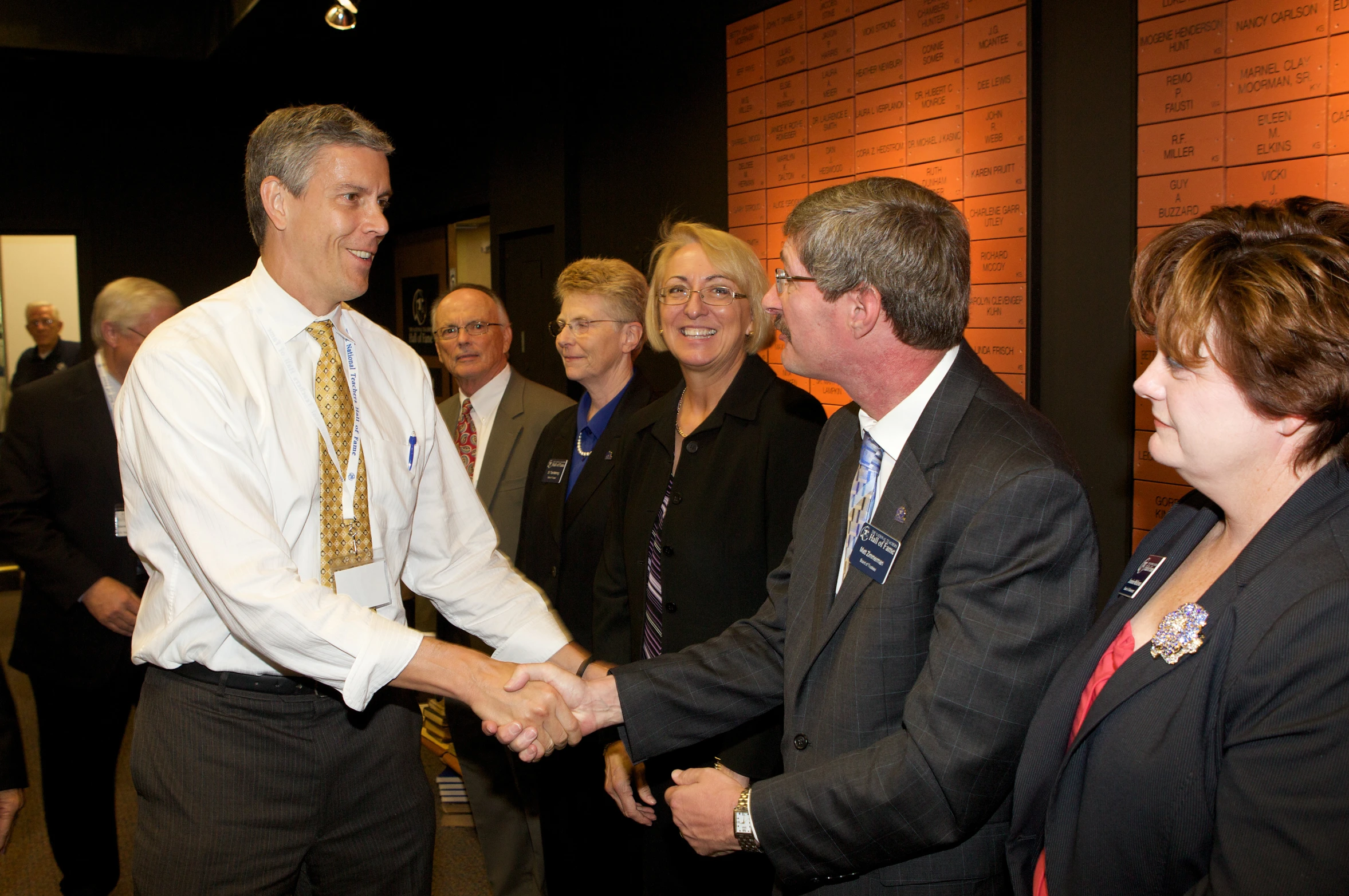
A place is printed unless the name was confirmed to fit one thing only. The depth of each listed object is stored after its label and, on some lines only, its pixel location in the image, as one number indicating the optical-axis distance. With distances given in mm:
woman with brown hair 1021
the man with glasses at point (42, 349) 7840
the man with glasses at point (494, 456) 3314
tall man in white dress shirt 1679
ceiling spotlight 5223
